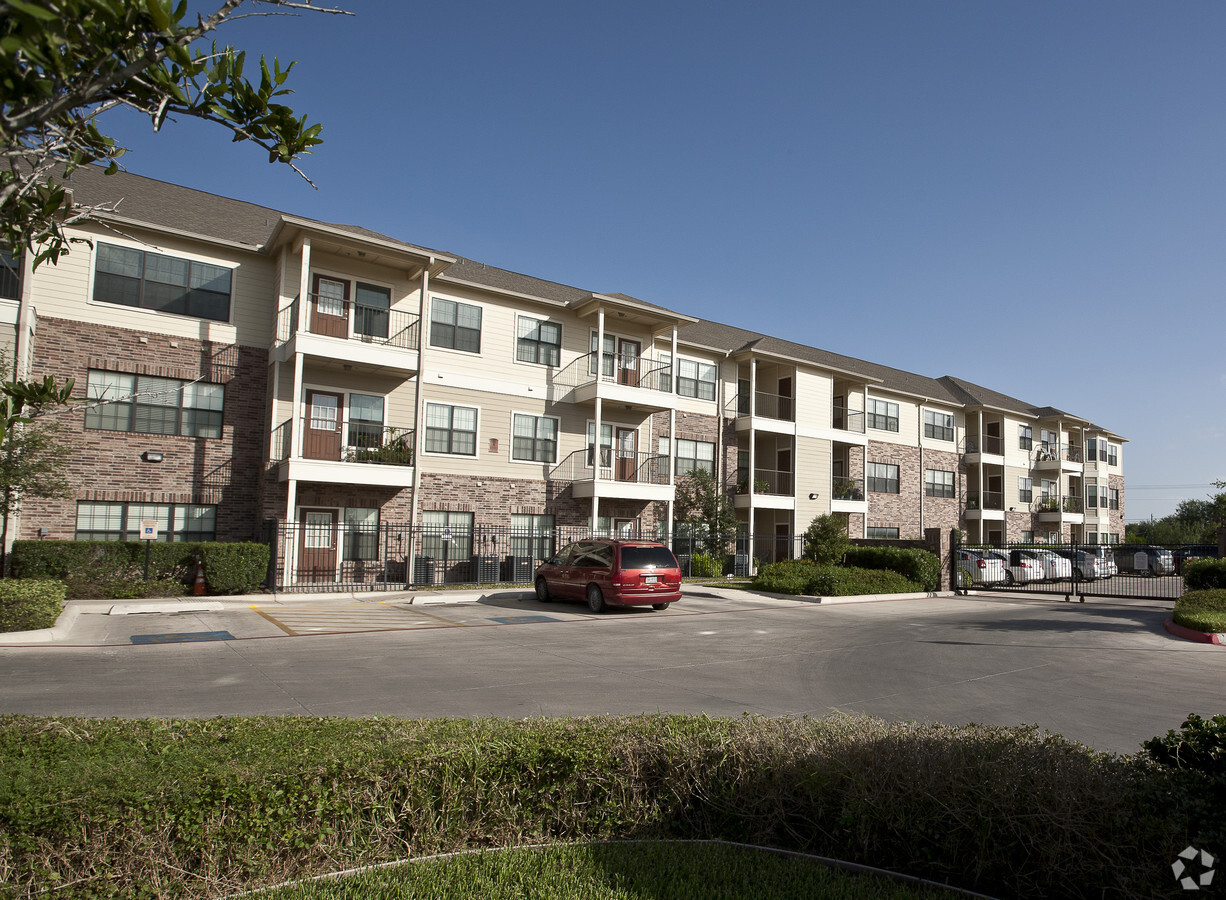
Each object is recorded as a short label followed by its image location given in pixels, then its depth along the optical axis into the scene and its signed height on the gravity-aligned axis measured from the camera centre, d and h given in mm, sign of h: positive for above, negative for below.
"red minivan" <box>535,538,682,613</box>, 18203 -1204
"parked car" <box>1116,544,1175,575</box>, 38344 -1357
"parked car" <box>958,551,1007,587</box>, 28453 -1372
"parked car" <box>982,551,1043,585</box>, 29828 -1370
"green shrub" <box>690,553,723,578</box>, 28609 -1513
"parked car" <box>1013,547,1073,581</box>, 30834 -1302
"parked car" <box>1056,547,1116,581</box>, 33275 -1392
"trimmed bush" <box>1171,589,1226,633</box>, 15055 -1600
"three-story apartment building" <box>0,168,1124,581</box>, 20469 +3984
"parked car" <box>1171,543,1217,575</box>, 30219 -649
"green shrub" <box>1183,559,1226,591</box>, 22203 -1144
